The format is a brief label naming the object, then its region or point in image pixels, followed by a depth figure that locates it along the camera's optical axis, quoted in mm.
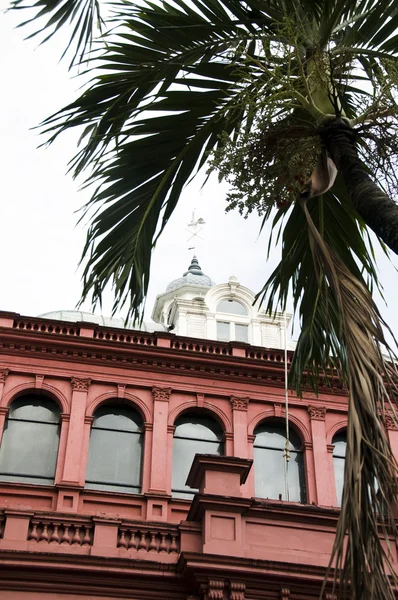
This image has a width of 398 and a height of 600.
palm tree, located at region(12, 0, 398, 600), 6703
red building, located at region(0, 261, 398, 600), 18656
